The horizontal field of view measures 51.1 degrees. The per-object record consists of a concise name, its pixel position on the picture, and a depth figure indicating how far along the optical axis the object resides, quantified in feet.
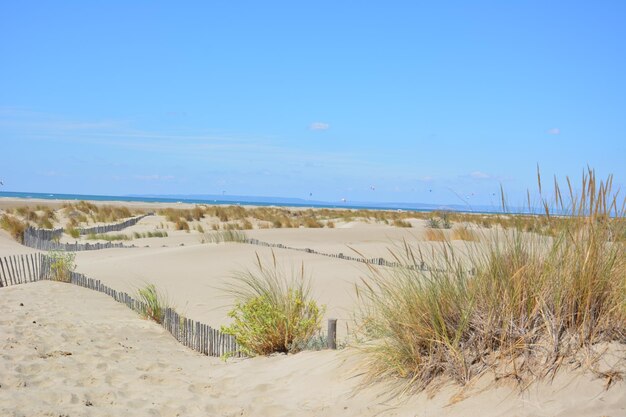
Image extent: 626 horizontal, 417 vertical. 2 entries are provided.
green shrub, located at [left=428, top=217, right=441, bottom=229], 90.17
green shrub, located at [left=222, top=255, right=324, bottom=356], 23.36
